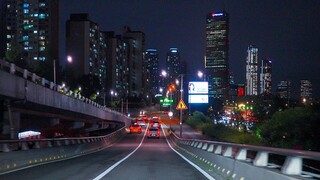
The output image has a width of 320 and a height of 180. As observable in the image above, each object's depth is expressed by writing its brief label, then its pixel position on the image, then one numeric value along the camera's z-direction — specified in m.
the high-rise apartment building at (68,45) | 196.88
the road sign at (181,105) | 49.64
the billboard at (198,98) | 76.91
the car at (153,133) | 74.75
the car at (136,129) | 89.06
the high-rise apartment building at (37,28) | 186.88
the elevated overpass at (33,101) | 30.00
